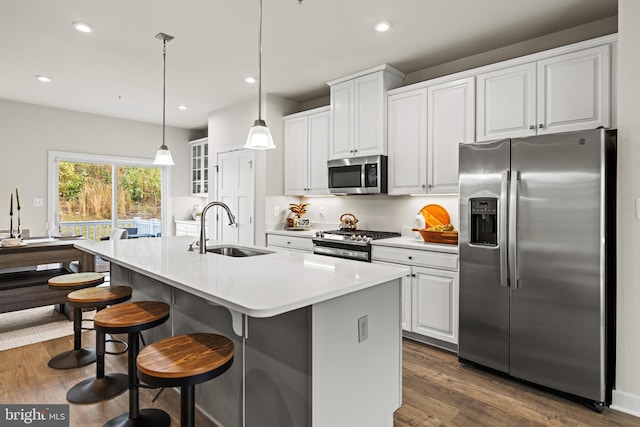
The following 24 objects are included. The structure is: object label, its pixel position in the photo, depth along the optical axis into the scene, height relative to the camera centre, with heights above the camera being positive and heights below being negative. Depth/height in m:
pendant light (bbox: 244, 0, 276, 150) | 2.27 +0.49
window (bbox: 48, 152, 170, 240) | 5.50 +0.29
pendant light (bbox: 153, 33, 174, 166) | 3.27 +0.52
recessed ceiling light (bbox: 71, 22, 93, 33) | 2.86 +1.51
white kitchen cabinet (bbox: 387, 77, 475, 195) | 3.14 +0.75
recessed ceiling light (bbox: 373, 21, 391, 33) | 2.81 +1.50
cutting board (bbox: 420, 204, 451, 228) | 3.52 -0.02
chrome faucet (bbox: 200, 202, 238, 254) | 2.40 -0.16
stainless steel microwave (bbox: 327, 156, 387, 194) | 3.67 +0.41
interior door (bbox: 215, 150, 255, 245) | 4.77 +0.29
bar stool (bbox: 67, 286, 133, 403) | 2.29 -1.08
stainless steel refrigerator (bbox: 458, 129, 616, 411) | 2.15 -0.31
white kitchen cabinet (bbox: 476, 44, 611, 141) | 2.46 +0.89
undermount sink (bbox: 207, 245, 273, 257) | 2.67 -0.30
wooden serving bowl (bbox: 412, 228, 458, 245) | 3.10 -0.21
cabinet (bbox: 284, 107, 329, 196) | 4.34 +0.78
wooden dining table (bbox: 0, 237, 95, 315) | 3.43 -0.65
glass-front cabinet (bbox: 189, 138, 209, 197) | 6.46 +0.86
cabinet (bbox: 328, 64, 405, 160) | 3.68 +1.10
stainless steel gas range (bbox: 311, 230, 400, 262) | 3.47 -0.30
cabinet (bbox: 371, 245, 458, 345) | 2.94 -0.68
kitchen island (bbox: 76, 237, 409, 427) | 1.49 -0.59
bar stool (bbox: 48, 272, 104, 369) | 2.63 -0.96
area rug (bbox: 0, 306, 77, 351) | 3.27 -1.17
